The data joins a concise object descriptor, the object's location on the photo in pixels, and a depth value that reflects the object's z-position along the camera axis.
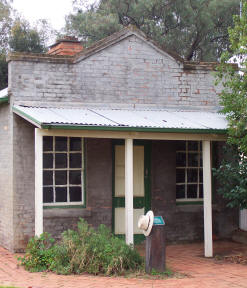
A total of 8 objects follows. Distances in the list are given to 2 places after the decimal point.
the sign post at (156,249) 8.99
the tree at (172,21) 27.66
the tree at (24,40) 28.84
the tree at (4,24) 30.77
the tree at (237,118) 10.45
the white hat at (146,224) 9.05
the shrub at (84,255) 8.88
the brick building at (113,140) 10.89
